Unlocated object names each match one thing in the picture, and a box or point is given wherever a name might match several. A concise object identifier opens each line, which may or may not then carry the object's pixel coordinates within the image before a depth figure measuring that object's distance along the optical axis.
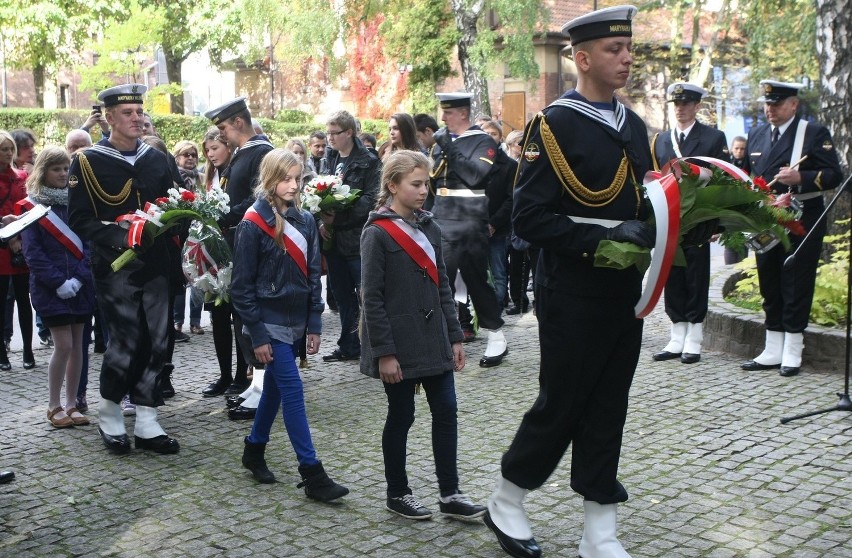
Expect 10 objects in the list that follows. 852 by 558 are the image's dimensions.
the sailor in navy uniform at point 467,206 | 9.46
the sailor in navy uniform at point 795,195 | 8.79
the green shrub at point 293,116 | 43.59
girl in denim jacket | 6.04
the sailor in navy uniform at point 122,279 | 6.93
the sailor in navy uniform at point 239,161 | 7.85
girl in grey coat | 5.46
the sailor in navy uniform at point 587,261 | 4.65
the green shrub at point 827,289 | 9.30
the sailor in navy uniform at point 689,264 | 9.30
